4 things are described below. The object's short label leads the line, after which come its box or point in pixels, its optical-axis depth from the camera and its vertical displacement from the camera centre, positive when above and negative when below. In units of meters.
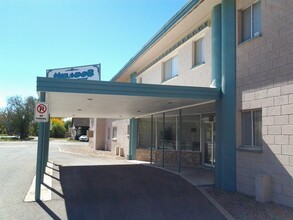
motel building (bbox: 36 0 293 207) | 5.99 +0.99
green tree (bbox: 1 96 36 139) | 44.60 +1.68
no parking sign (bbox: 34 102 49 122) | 6.32 +0.29
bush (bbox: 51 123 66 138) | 53.56 -1.63
